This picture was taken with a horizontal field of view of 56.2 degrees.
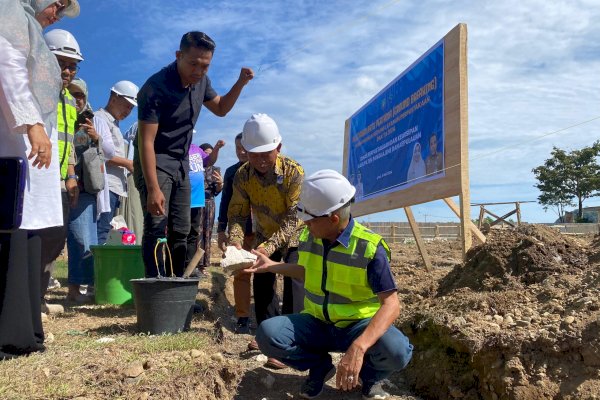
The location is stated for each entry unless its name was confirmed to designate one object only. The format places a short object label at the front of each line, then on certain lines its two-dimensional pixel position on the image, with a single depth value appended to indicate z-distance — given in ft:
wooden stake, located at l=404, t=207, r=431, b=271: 21.06
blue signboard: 18.31
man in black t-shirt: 11.28
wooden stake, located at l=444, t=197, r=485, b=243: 15.19
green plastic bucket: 14.21
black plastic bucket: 10.42
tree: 110.11
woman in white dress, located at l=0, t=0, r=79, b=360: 8.09
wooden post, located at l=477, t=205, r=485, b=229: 49.95
